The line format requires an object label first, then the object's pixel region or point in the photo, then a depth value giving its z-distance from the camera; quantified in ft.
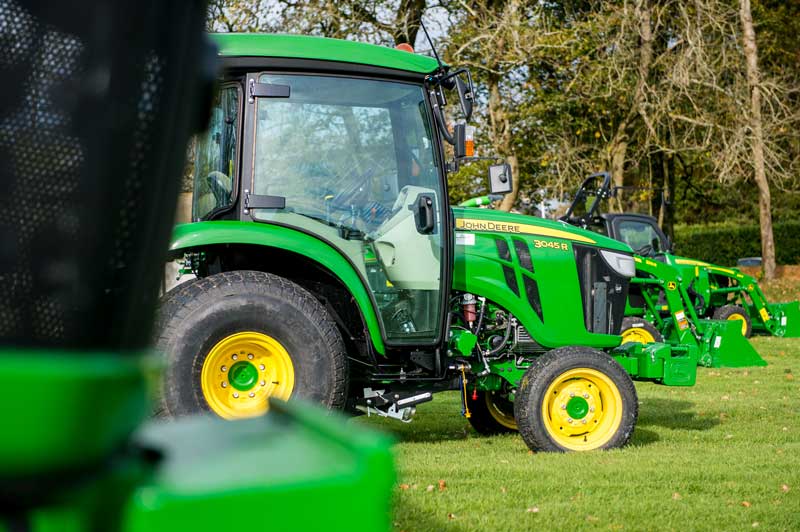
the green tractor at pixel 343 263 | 16.80
